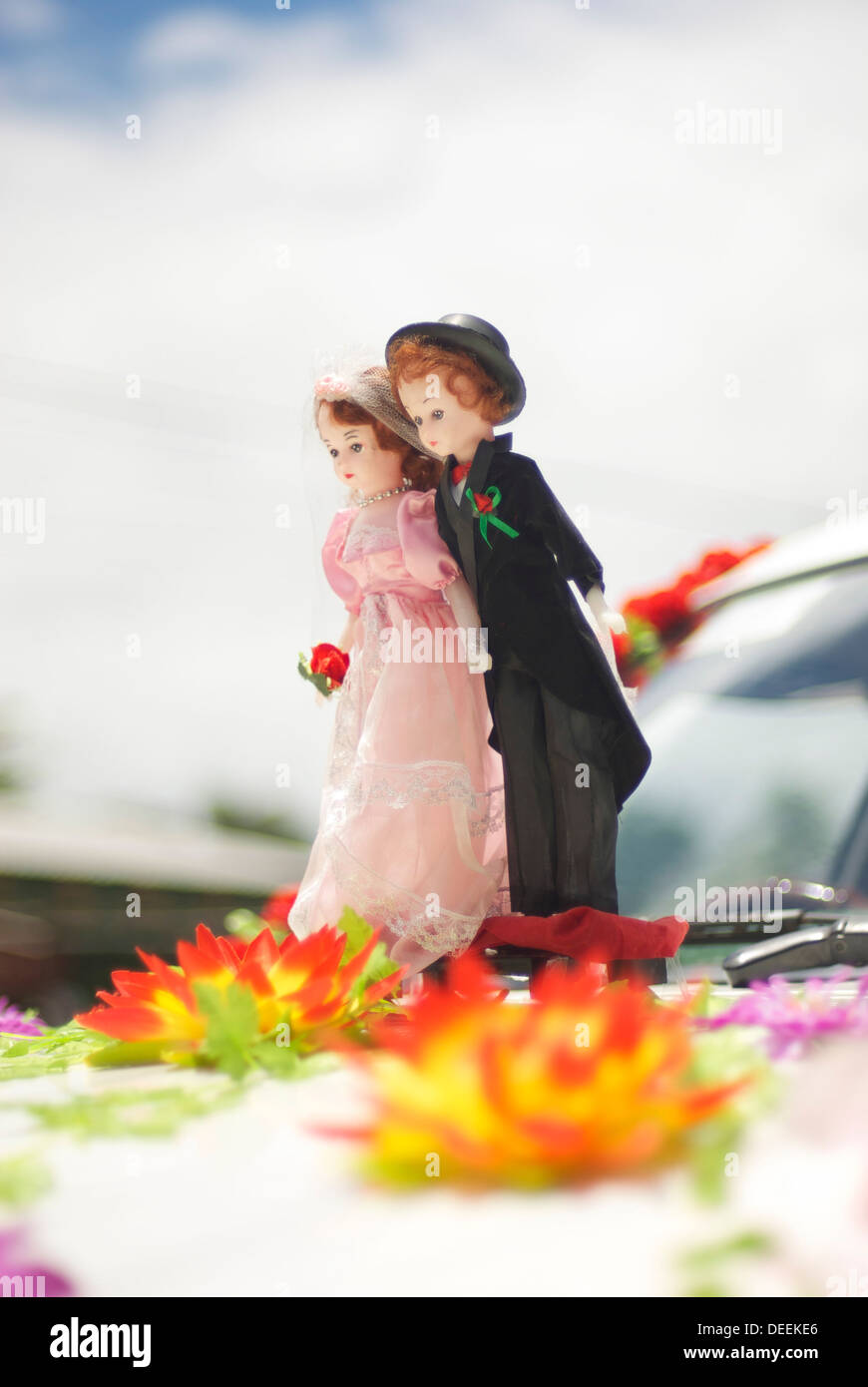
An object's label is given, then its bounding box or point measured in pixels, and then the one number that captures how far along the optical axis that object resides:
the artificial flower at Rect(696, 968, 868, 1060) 1.02
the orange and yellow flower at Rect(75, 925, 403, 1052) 1.08
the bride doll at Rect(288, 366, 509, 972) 1.23
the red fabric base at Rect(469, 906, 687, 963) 1.19
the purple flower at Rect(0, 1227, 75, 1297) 0.78
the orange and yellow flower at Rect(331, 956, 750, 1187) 0.82
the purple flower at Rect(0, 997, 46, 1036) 1.25
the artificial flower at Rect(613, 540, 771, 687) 1.54
